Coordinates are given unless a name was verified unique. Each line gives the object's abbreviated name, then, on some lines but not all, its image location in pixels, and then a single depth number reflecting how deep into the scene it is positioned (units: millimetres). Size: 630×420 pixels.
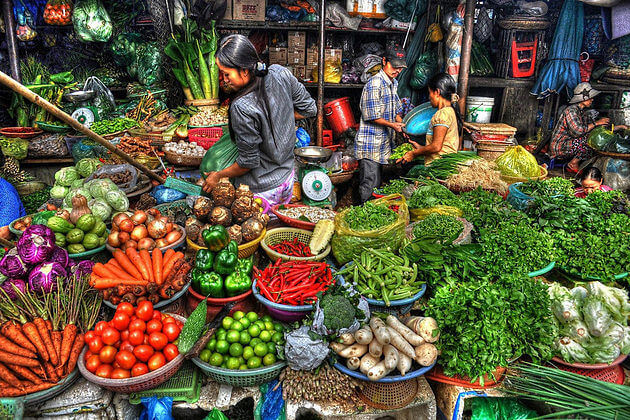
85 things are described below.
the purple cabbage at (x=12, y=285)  2568
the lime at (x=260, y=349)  2334
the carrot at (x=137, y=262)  2673
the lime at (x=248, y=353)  2340
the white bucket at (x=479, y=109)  6312
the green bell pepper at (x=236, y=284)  2699
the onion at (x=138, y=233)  3008
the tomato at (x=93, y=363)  2189
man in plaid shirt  5410
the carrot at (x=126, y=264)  2682
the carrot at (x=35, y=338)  2260
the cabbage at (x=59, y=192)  4324
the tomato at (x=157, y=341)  2270
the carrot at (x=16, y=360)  2168
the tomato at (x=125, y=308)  2348
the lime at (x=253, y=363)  2316
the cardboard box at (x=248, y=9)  6363
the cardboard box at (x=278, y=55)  6562
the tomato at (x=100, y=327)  2284
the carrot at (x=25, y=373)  2174
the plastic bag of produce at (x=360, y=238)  2939
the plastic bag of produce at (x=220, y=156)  3955
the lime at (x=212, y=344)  2378
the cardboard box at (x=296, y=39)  6527
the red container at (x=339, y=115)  6781
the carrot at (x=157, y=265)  2665
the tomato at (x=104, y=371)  2166
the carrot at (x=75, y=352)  2268
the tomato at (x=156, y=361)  2213
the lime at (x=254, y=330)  2410
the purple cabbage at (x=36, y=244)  2703
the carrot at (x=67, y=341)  2271
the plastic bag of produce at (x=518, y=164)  4672
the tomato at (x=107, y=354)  2197
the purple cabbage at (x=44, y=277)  2602
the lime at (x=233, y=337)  2352
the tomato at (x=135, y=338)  2232
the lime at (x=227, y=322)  2424
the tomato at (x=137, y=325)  2270
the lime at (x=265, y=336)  2400
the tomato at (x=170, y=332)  2352
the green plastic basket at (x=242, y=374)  2293
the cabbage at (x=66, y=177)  4516
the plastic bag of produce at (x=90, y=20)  5793
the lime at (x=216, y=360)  2322
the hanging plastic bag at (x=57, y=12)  5812
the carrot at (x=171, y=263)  2713
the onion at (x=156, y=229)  3068
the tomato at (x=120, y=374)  2162
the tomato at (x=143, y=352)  2209
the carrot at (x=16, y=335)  2273
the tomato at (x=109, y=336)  2230
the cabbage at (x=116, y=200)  3521
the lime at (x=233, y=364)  2311
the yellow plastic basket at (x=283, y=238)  2990
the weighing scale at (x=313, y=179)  5148
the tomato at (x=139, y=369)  2178
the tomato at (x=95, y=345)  2223
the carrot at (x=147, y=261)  2680
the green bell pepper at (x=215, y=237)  2727
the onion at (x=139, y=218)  3127
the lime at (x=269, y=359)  2354
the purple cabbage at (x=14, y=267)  2666
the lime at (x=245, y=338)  2363
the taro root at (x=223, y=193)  3131
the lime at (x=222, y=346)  2346
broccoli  2311
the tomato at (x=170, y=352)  2281
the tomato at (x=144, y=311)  2375
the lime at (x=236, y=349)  2336
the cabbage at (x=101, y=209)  3358
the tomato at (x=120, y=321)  2289
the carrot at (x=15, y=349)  2223
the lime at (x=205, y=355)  2361
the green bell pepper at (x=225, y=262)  2693
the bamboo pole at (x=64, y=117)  2936
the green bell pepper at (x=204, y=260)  2715
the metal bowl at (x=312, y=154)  5254
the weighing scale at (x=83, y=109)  5660
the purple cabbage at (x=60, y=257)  2793
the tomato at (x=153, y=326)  2314
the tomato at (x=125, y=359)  2178
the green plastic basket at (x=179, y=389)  2340
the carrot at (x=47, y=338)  2260
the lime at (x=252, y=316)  2496
